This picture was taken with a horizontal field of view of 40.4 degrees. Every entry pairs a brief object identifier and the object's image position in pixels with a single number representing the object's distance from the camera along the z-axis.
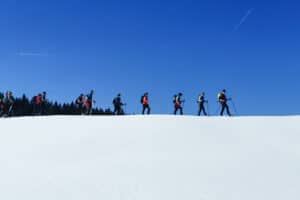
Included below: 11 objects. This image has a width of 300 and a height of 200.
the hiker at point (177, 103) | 21.00
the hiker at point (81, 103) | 22.66
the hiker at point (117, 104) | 21.47
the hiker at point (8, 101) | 22.78
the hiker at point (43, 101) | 23.02
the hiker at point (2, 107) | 23.30
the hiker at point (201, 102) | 20.55
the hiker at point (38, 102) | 23.08
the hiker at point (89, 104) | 22.48
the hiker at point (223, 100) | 20.06
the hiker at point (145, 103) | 20.93
